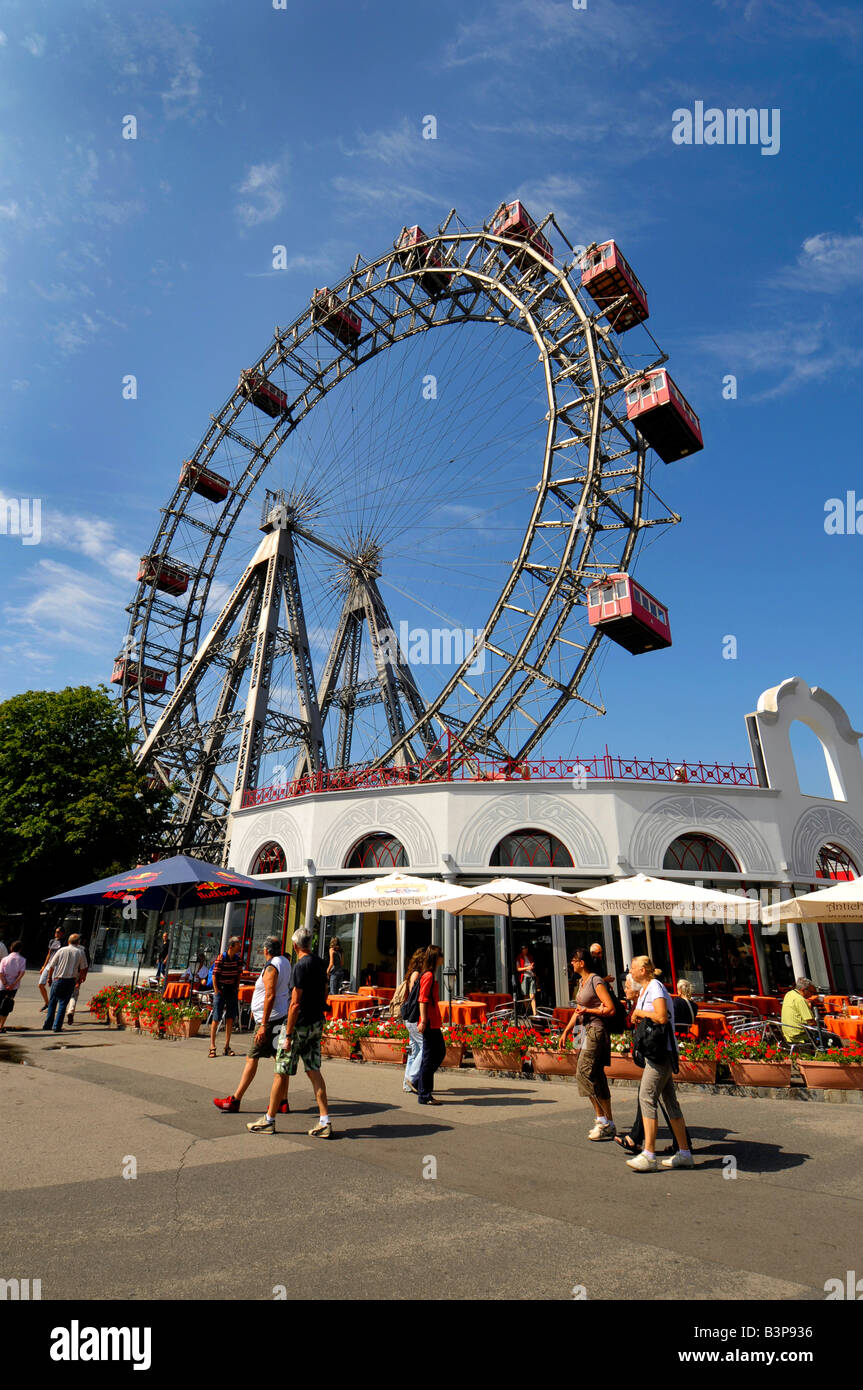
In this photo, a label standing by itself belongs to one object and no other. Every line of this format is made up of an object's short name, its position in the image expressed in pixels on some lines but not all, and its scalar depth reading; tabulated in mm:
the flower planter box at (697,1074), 10852
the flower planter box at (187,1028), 14969
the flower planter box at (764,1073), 10523
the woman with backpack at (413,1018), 9648
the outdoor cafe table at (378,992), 17688
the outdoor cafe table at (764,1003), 15773
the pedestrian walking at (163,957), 25053
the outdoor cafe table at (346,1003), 16141
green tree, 31875
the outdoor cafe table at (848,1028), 12891
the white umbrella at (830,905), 12586
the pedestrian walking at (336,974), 17234
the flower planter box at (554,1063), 11602
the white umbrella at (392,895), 14539
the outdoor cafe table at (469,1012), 14680
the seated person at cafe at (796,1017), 11680
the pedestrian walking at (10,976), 13609
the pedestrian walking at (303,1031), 7406
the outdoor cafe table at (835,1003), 15805
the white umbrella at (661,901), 13383
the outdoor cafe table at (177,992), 17875
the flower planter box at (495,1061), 11859
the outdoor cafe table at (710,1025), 13328
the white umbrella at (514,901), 14078
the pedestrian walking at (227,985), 12406
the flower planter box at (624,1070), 11133
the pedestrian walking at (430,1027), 9430
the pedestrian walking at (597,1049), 7539
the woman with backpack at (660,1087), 6535
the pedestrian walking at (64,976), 14203
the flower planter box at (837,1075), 10344
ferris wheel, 25234
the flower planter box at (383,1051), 12742
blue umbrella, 15188
